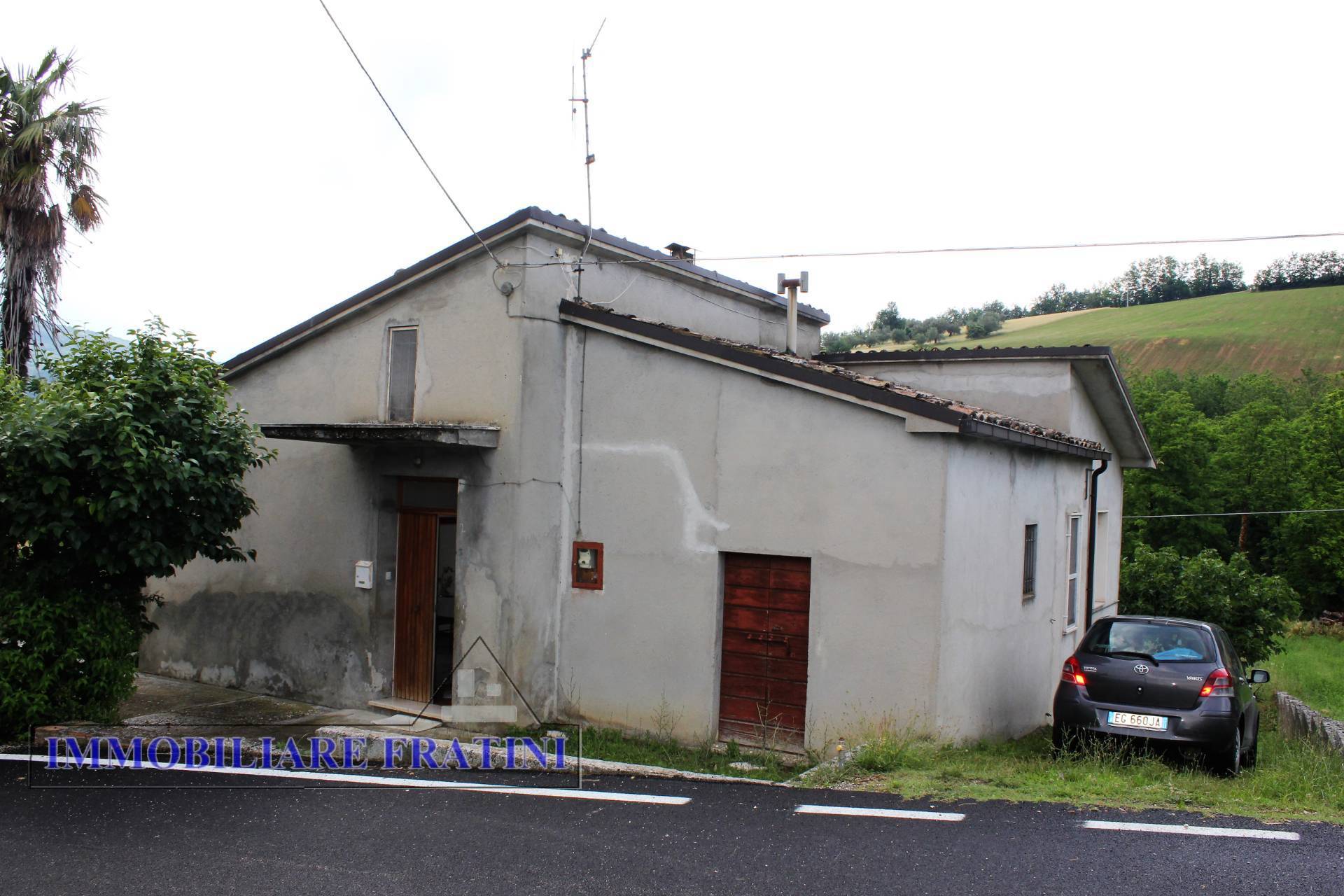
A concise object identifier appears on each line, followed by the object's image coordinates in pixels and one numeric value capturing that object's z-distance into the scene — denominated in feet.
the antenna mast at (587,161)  32.58
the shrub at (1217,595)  59.67
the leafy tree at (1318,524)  131.23
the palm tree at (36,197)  51.29
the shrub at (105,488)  27.22
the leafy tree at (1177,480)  145.89
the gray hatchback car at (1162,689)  27.35
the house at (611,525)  29.27
